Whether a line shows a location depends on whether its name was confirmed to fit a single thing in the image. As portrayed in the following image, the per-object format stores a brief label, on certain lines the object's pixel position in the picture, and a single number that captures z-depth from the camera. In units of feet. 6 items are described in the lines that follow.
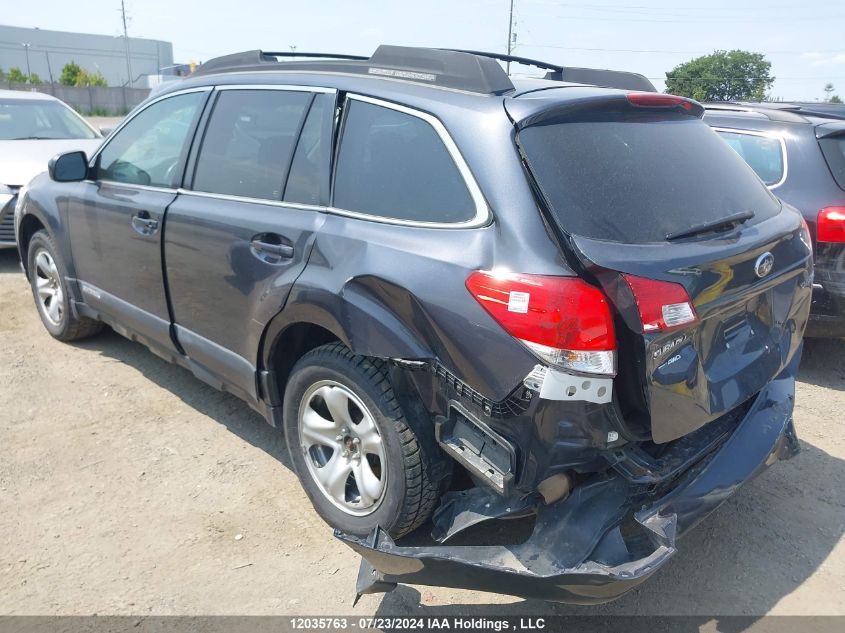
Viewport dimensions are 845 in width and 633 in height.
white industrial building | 271.90
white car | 22.80
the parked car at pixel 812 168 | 14.14
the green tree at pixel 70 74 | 212.43
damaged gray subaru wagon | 7.07
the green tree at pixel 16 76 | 195.00
